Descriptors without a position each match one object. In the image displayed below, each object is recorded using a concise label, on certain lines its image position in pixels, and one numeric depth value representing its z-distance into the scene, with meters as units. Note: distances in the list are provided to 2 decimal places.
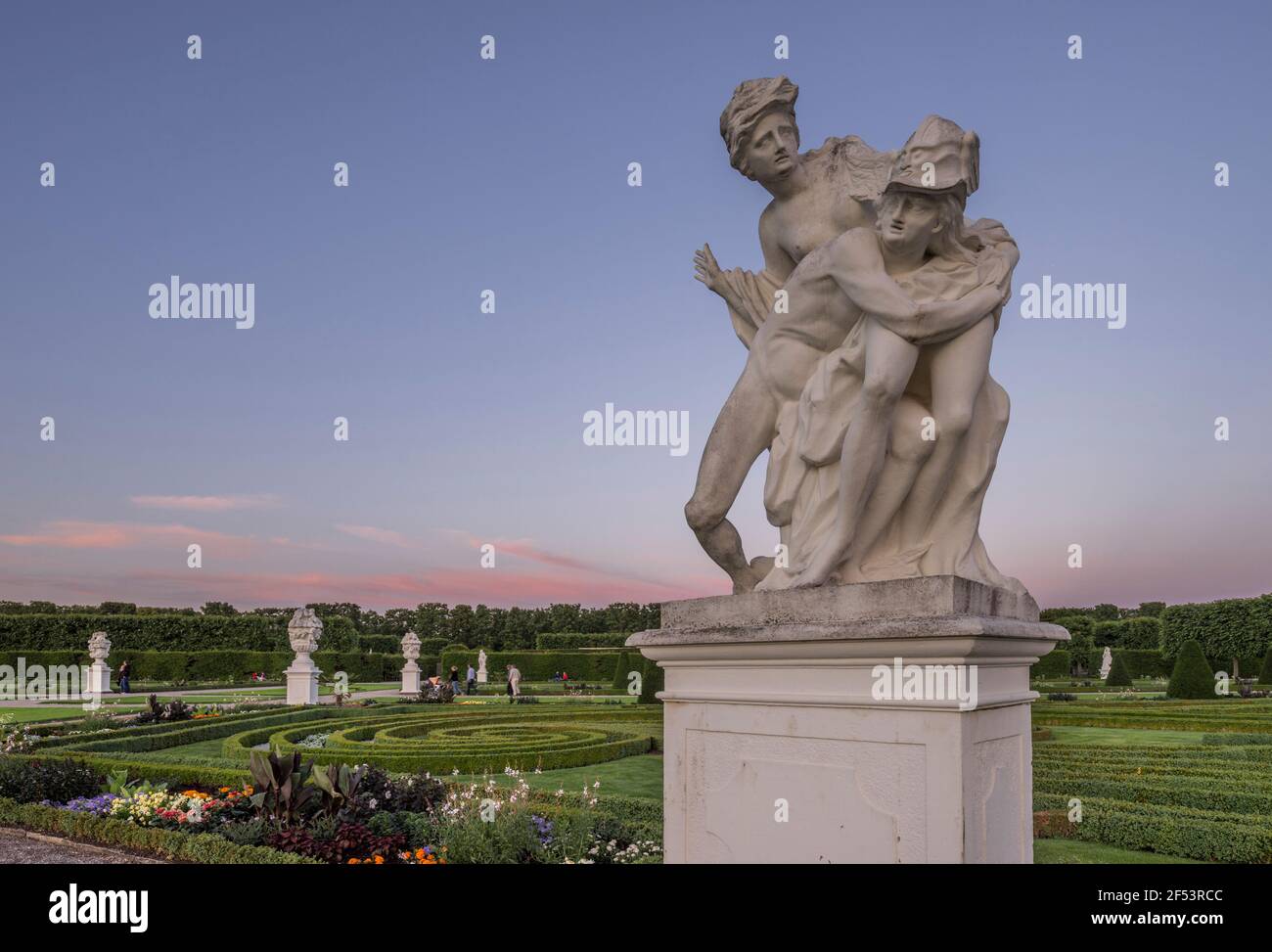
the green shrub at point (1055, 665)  39.23
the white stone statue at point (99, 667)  25.64
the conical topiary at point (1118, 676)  31.97
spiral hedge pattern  12.39
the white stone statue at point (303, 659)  23.05
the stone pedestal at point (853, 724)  2.77
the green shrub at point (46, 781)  9.31
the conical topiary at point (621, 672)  29.44
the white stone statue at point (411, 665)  28.73
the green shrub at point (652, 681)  20.34
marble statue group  3.12
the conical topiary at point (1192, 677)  24.89
